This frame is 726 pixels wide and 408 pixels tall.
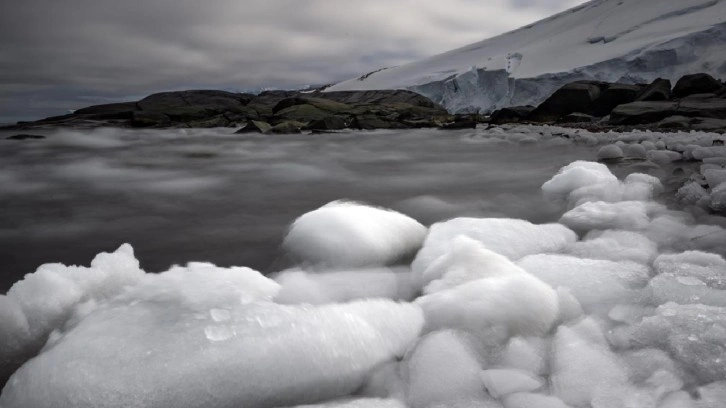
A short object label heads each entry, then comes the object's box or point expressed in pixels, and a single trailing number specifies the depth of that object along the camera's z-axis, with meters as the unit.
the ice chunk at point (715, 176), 2.47
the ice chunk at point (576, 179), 2.62
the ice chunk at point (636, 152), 4.28
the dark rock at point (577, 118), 13.74
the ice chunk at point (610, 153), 4.39
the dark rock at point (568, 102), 15.77
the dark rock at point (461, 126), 13.27
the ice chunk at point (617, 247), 1.49
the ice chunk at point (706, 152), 3.85
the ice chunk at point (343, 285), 1.25
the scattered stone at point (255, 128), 12.66
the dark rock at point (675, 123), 7.96
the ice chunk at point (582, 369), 0.84
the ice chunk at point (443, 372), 0.85
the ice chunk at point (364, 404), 0.81
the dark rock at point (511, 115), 16.11
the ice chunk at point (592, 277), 1.17
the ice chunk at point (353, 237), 1.52
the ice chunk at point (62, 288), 1.05
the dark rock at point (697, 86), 11.97
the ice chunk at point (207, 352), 0.78
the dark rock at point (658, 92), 11.97
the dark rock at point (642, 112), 9.63
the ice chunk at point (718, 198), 2.16
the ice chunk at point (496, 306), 1.05
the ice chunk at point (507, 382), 0.85
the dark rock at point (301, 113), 19.95
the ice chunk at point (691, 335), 0.87
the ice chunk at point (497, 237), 1.52
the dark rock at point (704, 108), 9.12
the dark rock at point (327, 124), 13.64
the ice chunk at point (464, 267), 1.25
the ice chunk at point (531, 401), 0.79
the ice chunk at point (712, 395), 0.77
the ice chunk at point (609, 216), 1.88
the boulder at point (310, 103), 22.78
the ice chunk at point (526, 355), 0.92
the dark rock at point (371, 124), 14.69
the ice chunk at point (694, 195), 2.25
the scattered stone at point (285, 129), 12.24
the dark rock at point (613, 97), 14.95
